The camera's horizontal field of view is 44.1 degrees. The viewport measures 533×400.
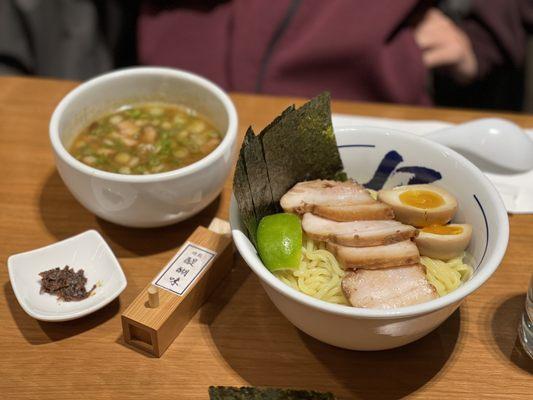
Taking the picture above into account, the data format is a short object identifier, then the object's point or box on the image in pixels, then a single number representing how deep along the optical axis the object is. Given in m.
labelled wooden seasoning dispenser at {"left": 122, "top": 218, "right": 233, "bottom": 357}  1.08
